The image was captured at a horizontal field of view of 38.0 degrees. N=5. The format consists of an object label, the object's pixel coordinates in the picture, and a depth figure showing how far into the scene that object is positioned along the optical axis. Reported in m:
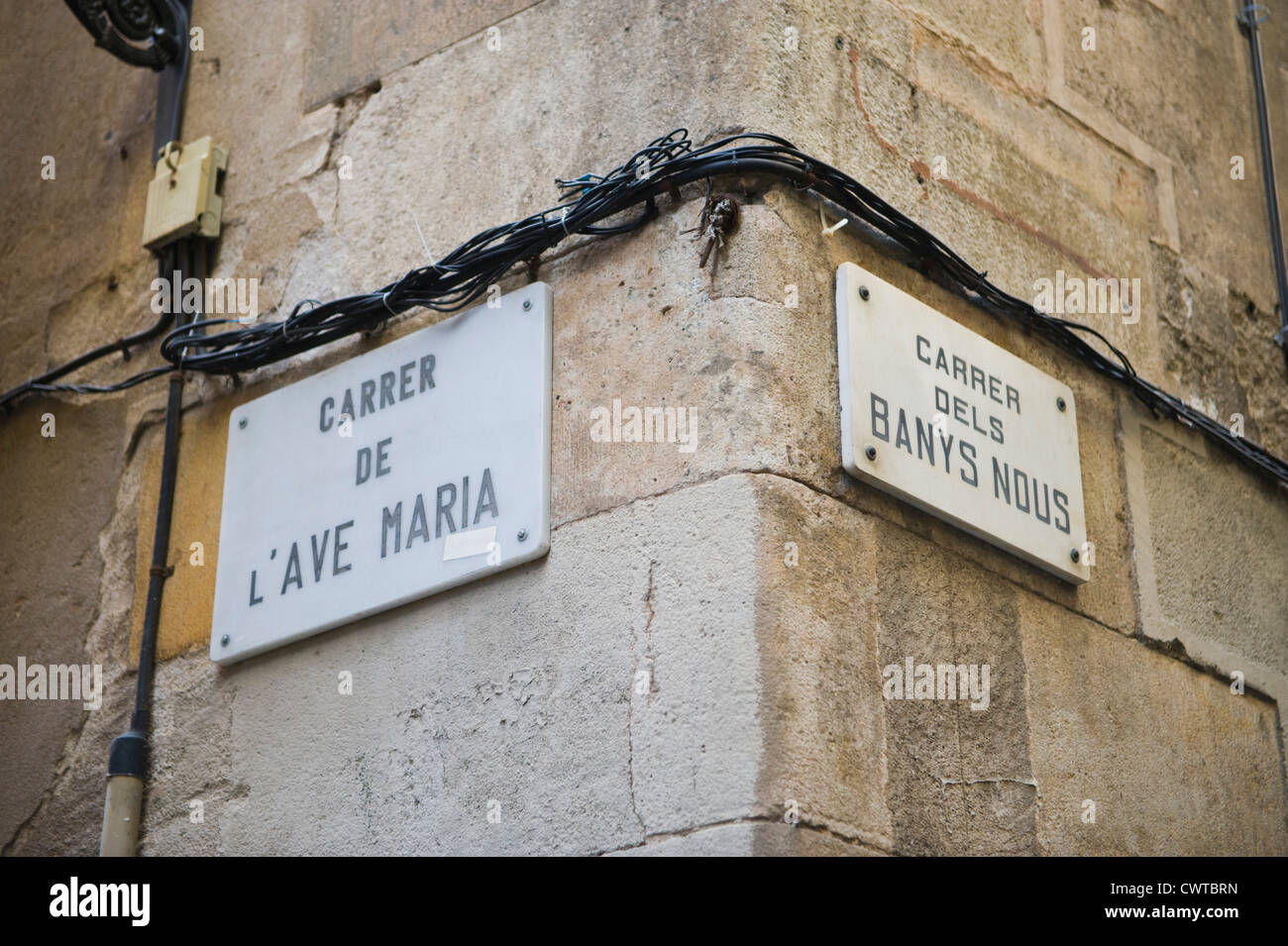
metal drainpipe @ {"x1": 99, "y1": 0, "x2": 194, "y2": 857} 3.59
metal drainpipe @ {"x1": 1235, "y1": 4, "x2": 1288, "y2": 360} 4.45
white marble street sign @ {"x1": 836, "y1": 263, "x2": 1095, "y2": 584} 3.25
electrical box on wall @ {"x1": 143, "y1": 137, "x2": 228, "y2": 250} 4.12
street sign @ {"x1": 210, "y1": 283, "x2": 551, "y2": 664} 3.32
